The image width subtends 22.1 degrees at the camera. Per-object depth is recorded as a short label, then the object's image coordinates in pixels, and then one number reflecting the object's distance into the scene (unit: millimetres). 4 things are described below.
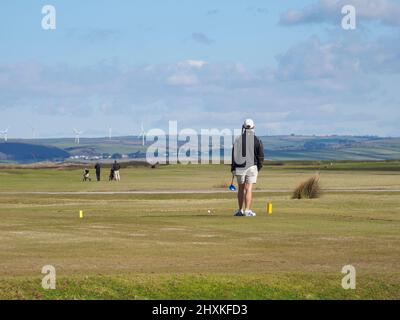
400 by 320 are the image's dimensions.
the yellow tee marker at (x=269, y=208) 34306
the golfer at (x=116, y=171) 99125
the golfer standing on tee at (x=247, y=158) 29438
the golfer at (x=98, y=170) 101156
